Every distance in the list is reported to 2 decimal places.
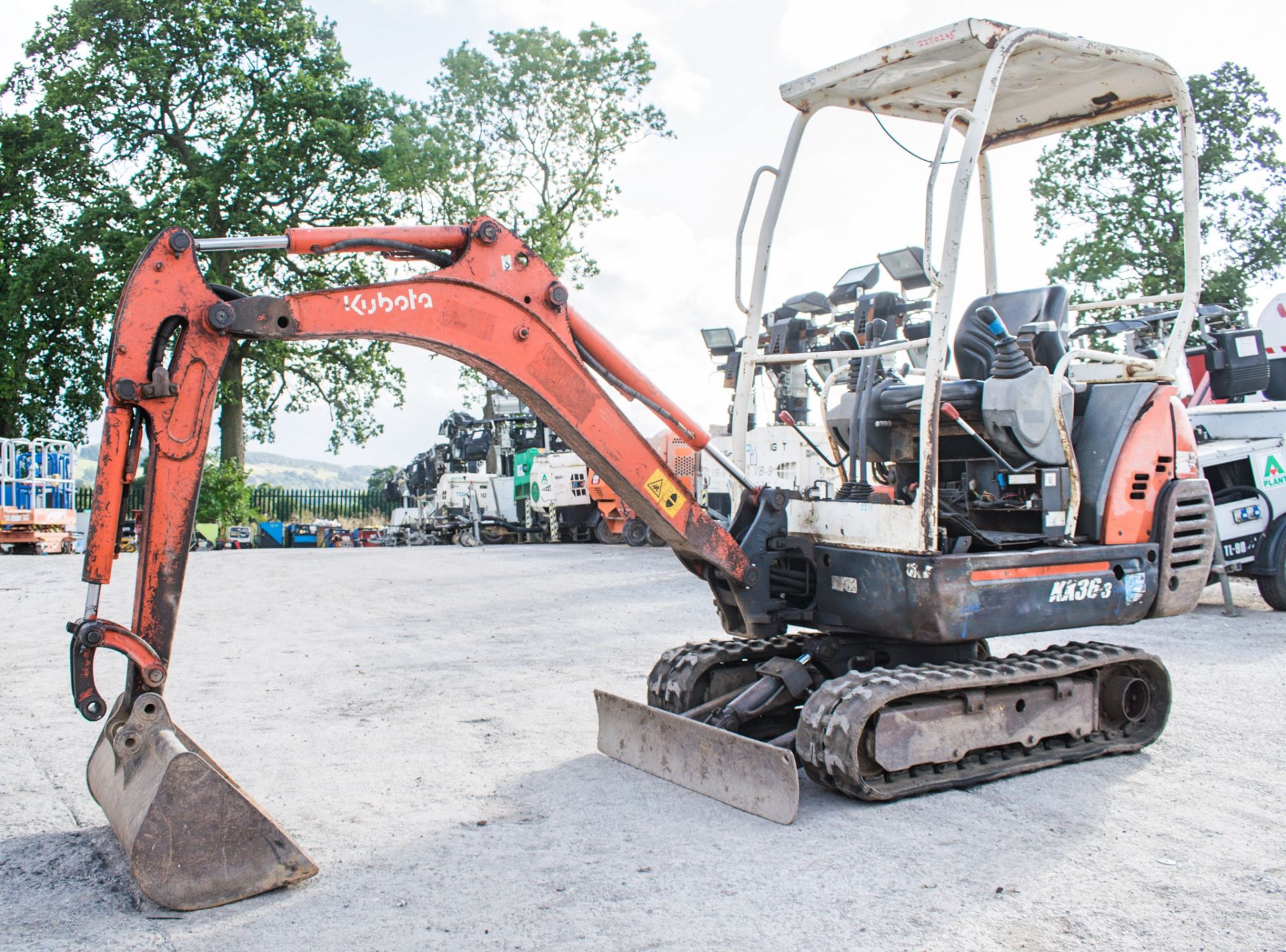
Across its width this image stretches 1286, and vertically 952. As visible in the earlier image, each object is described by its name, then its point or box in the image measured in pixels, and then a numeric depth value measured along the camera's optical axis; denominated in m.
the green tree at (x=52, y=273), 27.64
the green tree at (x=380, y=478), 38.97
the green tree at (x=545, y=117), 34.56
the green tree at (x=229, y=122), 28.19
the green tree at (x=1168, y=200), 26.98
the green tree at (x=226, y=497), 28.33
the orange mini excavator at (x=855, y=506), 4.31
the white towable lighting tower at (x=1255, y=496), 11.38
